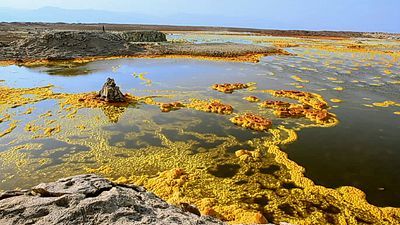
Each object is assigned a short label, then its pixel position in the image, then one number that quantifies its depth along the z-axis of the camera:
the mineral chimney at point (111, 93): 19.66
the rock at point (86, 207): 5.06
